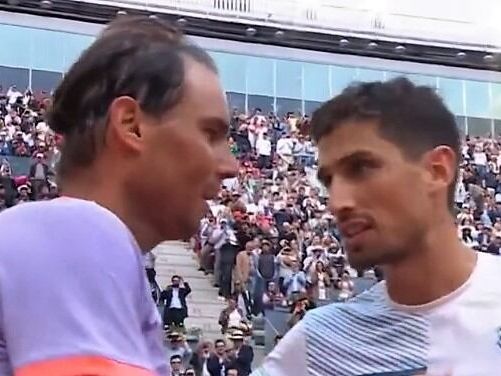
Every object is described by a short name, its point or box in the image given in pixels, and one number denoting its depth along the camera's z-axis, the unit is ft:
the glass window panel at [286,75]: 69.00
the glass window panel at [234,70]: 67.21
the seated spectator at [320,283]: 42.22
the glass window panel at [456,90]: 70.75
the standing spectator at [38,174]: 41.37
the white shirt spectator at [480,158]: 61.98
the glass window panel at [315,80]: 69.26
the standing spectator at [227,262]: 41.68
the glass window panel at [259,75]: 68.08
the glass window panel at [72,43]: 62.75
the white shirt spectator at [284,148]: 58.65
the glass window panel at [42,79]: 62.80
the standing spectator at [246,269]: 40.19
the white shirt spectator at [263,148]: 58.54
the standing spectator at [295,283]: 40.81
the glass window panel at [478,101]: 73.31
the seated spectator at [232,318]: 38.42
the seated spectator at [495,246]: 48.44
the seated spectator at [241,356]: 34.01
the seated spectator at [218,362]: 33.58
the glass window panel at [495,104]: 74.13
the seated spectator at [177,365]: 31.42
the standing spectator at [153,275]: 34.04
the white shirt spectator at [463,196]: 54.85
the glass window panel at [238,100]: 66.90
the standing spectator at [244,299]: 39.60
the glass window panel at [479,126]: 73.05
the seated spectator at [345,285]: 41.86
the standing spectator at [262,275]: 39.70
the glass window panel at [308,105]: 69.26
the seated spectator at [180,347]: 33.73
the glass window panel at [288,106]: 68.49
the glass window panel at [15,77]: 62.23
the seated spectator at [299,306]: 37.18
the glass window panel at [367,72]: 66.67
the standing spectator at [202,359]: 33.73
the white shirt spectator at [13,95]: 55.06
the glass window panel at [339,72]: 68.74
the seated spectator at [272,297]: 39.44
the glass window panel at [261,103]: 67.72
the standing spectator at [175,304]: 36.78
